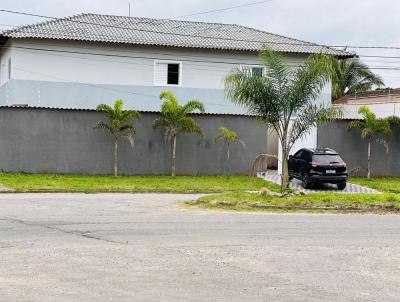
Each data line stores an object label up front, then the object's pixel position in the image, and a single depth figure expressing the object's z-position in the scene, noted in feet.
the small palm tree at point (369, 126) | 99.55
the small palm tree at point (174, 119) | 93.30
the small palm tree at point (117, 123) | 91.18
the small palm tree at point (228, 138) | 95.81
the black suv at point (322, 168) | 86.17
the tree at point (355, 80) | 183.93
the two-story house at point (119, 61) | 109.81
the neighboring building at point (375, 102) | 128.77
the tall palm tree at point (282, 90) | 71.87
